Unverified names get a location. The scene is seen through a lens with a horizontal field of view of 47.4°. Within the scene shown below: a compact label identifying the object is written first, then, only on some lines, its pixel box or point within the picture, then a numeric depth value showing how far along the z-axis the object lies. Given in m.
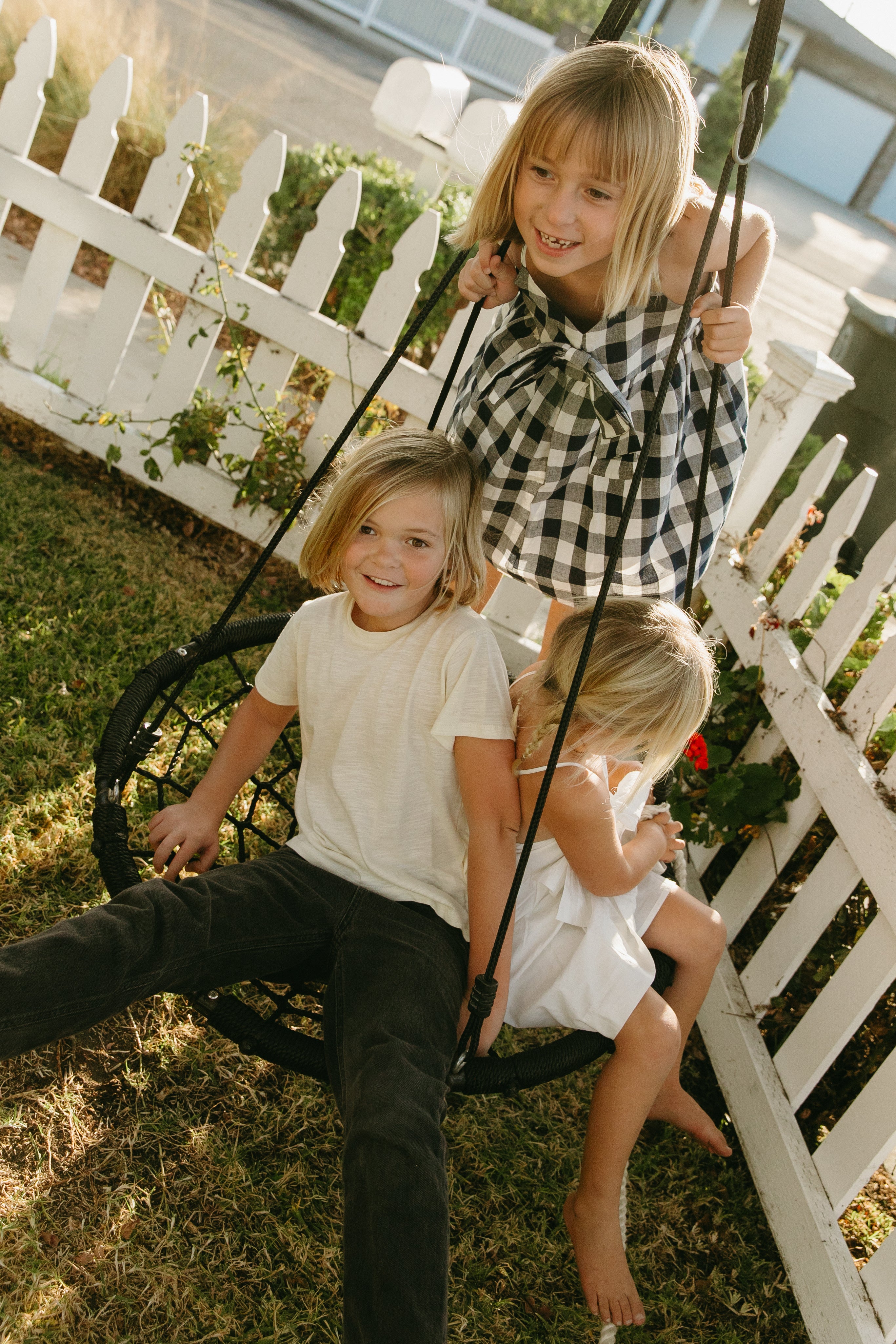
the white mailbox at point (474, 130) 4.35
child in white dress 1.57
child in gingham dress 1.48
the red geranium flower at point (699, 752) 2.16
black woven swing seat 1.41
